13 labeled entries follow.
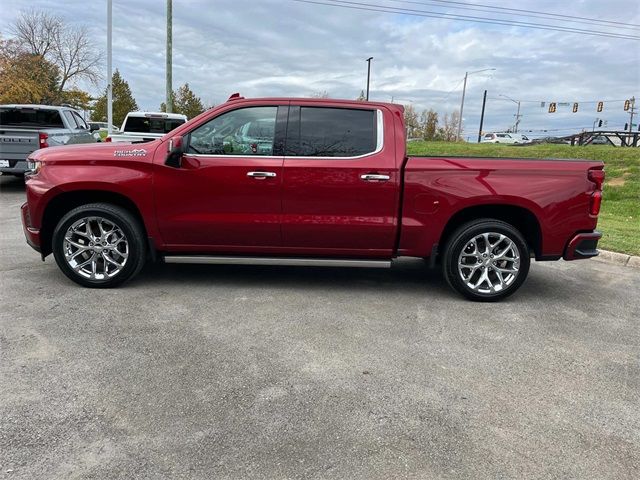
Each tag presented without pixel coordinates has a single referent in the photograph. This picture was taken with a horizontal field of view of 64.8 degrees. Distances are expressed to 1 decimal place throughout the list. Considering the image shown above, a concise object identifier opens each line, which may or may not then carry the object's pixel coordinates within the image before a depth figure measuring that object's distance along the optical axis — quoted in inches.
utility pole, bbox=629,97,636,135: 2326.3
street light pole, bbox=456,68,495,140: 2255.4
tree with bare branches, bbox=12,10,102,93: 1654.8
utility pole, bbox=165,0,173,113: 792.3
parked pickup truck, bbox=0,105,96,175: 420.2
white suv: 2052.9
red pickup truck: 192.1
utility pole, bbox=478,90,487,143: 2243.6
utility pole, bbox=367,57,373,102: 1748.3
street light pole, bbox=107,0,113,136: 826.6
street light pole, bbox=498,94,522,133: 3350.1
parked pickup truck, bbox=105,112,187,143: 515.8
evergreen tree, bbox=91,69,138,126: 2138.3
